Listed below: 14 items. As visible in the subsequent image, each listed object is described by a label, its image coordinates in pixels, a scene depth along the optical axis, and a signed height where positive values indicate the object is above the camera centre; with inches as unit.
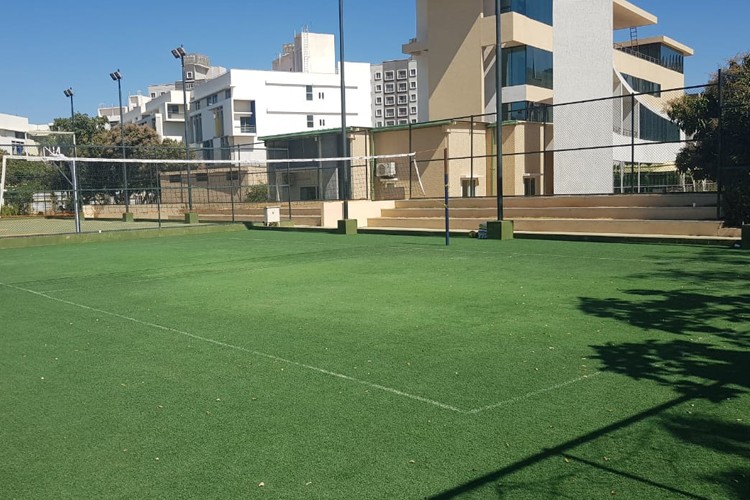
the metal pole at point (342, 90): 949.5 +163.3
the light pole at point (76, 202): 892.6 +12.8
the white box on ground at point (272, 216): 1060.5 -12.5
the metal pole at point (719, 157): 660.7 +38.9
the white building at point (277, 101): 3139.8 +497.2
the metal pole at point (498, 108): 727.7 +98.8
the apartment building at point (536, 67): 1384.1 +295.2
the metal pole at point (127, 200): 1202.8 +19.1
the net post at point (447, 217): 656.3 -12.7
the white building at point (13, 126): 3969.0 +503.4
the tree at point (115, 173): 1403.8 +78.9
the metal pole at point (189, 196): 1254.7 +23.6
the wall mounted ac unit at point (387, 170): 1178.1 +59.3
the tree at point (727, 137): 649.6 +76.6
